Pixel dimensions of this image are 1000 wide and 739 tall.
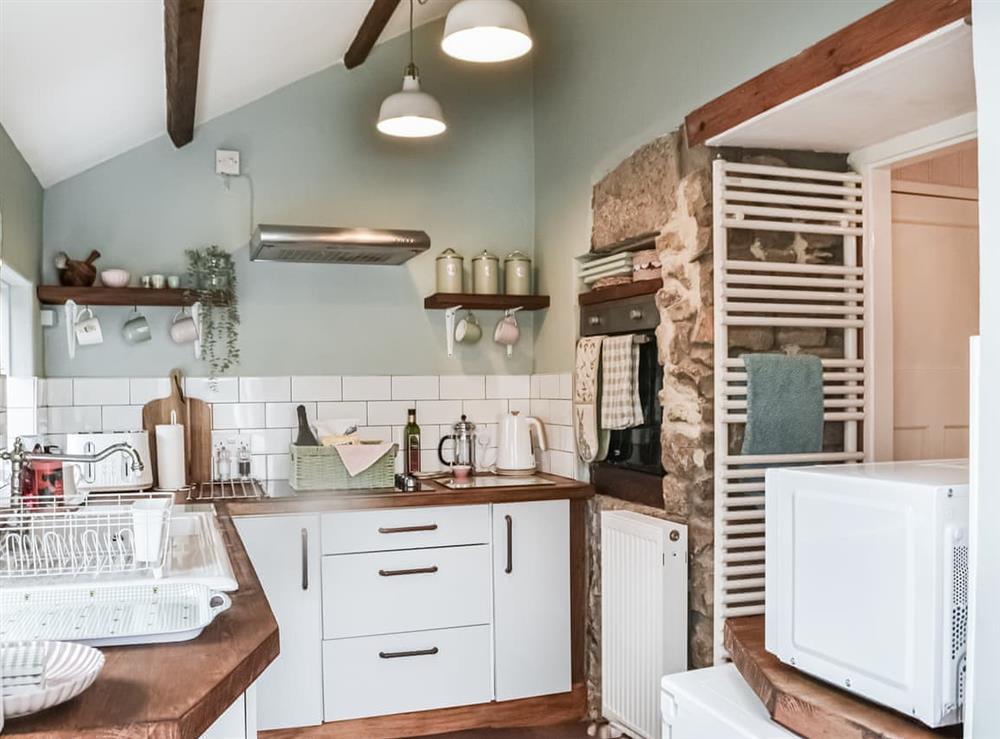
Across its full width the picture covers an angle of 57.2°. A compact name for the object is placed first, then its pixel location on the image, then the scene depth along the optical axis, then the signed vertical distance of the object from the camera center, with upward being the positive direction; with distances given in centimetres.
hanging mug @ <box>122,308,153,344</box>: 395 +21
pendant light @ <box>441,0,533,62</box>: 264 +103
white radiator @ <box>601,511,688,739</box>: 308 -83
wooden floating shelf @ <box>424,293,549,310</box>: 418 +36
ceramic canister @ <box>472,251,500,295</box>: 433 +49
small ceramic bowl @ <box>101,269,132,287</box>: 383 +42
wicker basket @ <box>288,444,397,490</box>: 376 -39
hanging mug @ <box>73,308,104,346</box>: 387 +20
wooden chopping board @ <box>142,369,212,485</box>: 402 -19
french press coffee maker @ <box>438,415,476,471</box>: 437 -32
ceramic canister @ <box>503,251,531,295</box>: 436 +49
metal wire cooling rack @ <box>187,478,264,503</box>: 365 -47
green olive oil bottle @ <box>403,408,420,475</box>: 430 -32
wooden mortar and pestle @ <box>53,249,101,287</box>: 380 +44
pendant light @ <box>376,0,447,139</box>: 337 +99
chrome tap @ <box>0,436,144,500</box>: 218 -20
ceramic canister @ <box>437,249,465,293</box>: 427 +49
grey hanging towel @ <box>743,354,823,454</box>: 287 -8
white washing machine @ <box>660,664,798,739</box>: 202 -77
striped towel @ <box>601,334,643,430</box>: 342 -2
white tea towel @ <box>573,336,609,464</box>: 366 -10
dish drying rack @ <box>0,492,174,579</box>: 189 -36
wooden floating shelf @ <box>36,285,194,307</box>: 374 +35
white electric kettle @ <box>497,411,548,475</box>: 421 -31
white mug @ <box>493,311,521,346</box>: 442 +23
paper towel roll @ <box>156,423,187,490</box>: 387 -32
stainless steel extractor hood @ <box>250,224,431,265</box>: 366 +55
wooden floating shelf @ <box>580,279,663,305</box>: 332 +33
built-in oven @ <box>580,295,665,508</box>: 339 -19
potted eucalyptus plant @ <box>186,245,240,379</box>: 406 +33
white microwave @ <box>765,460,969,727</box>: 164 -39
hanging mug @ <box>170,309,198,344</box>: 398 +21
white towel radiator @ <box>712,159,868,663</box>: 289 +22
